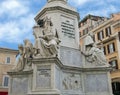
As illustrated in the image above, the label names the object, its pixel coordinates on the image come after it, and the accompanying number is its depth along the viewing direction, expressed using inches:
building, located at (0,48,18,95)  1389.1
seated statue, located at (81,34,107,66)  481.4
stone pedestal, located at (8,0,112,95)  399.5
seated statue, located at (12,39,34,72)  464.4
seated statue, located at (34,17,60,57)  414.0
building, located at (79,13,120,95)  1254.3
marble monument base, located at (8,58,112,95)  405.4
